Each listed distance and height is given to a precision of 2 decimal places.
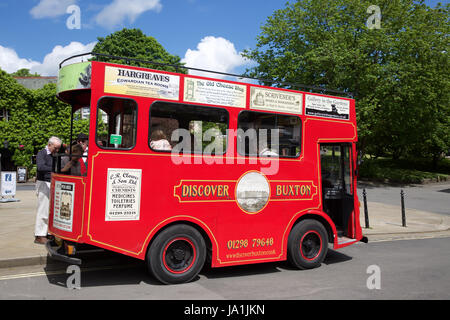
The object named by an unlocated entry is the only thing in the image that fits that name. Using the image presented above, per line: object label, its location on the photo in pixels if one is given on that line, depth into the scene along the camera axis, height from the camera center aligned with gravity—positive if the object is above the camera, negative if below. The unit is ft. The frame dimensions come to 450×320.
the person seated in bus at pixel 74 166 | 18.16 +0.81
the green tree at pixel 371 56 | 84.64 +29.86
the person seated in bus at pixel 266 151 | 21.40 +1.92
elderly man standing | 24.31 -0.42
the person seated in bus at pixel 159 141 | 18.39 +2.05
